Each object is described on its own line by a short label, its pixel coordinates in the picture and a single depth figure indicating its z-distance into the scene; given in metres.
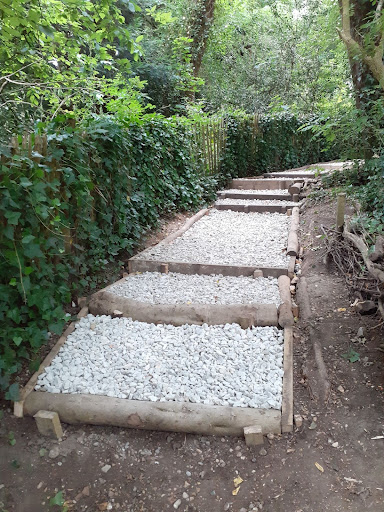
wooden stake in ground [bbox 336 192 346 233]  5.12
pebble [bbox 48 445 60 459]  2.52
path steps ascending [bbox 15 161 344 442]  2.65
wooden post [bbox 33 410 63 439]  2.61
